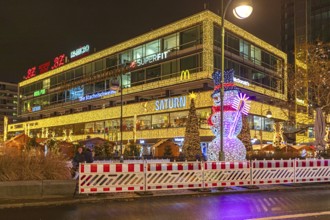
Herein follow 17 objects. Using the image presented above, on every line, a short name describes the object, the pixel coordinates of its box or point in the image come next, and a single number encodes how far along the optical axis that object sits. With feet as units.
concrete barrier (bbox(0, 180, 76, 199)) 41.52
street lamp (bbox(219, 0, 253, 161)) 49.11
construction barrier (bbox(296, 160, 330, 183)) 60.34
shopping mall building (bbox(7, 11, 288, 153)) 157.69
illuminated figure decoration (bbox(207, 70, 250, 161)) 66.49
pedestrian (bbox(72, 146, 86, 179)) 52.21
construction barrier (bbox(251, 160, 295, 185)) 56.03
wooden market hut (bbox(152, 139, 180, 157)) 122.21
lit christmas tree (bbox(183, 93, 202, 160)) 102.01
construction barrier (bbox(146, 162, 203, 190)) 48.52
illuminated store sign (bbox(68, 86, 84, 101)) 222.28
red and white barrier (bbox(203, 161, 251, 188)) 52.21
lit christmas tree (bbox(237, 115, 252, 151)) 100.35
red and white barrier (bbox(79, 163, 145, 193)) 44.65
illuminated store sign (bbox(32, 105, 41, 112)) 262.14
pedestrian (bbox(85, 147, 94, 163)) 52.80
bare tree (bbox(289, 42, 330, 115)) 95.09
